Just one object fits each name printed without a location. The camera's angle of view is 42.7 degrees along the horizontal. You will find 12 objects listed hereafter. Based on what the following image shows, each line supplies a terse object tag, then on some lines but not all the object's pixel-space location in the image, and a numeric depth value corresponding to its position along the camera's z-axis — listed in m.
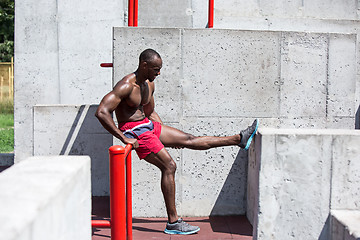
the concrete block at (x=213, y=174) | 5.18
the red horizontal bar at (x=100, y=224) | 3.28
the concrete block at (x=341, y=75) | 5.23
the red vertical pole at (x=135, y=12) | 5.18
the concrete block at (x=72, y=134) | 6.27
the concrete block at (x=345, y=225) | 3.31
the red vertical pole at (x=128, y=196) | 3.56
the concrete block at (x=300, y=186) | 3.79
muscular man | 4.37
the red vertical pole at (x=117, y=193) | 3.11
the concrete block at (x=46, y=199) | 1.59
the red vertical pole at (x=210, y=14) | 5.26
